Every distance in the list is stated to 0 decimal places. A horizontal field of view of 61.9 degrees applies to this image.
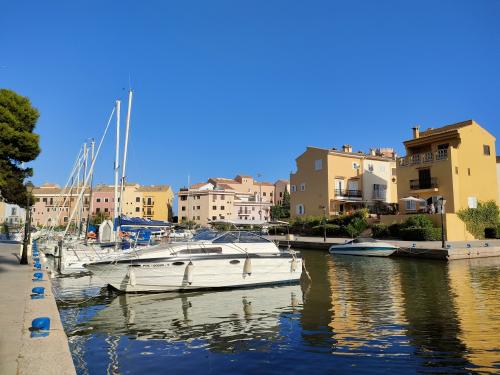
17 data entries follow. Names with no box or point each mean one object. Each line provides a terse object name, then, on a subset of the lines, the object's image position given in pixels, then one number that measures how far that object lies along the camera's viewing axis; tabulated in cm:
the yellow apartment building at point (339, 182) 5638
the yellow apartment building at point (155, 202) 10225
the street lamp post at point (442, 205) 3066
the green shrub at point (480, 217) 4131
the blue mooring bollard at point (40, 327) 783
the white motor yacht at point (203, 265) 1594
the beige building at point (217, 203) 10056
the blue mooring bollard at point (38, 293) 1172
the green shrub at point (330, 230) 4822
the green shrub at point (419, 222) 3853
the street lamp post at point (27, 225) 2000
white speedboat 3114
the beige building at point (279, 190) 12344
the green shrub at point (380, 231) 4247
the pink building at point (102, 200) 10175
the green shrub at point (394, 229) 4141
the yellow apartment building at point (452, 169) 4206
